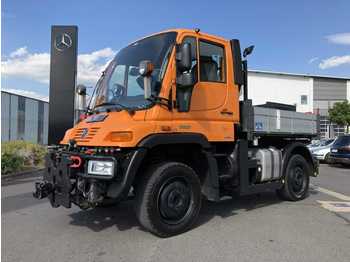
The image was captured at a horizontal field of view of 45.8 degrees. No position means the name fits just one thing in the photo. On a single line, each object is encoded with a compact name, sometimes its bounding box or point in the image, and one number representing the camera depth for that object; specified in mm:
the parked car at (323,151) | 22331
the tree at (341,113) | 41462
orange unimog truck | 5789
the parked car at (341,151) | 19125
